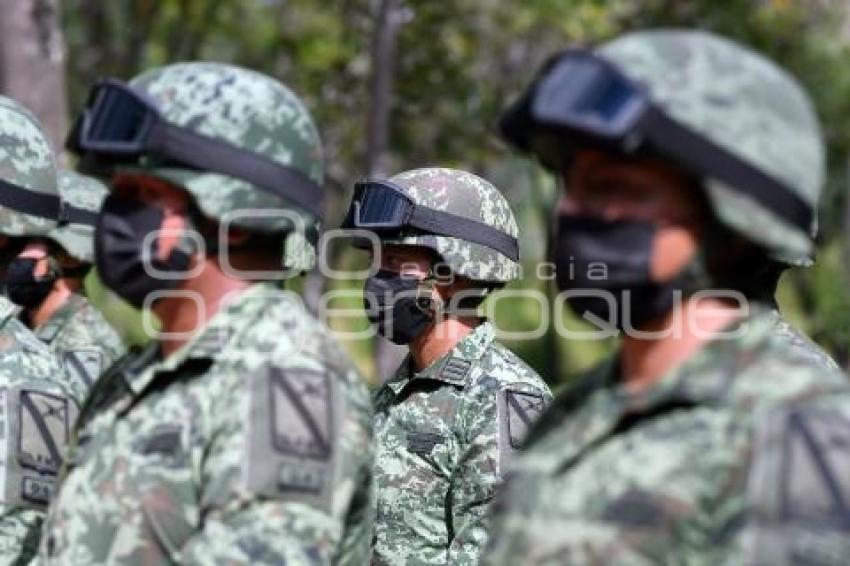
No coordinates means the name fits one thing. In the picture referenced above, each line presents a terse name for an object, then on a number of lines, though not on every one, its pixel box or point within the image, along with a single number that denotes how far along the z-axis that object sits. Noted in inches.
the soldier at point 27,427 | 350.0
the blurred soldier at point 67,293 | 530.0
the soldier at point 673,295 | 239.6
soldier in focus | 435.5
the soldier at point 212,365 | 269.7
